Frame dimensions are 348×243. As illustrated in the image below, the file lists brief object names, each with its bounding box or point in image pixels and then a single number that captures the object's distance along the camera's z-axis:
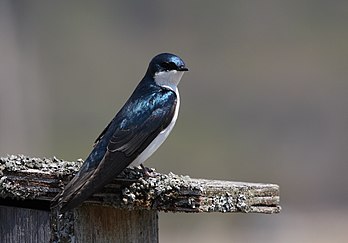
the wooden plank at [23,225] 6.76
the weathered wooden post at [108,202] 6.30
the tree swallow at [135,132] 6.21
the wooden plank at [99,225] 6.68
